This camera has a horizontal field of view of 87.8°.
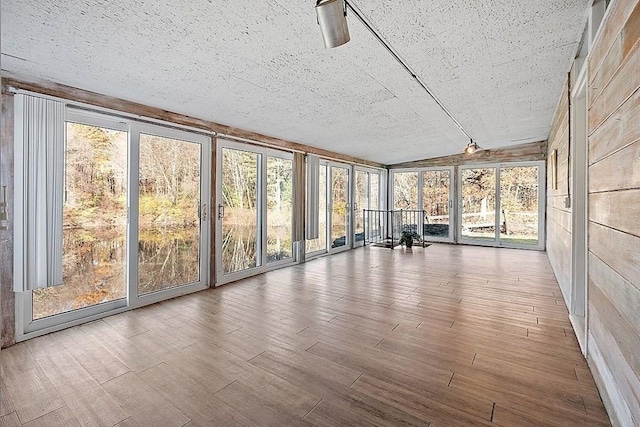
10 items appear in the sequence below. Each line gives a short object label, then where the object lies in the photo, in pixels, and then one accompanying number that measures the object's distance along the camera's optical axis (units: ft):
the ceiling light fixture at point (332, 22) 5.54
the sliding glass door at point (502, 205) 23.16
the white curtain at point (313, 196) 18.83
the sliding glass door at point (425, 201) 26.45
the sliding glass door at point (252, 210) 14.23
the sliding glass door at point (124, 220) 9.50
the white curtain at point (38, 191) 8.19
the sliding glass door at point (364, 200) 24.22
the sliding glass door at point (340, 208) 21.79
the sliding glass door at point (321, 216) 20.36
